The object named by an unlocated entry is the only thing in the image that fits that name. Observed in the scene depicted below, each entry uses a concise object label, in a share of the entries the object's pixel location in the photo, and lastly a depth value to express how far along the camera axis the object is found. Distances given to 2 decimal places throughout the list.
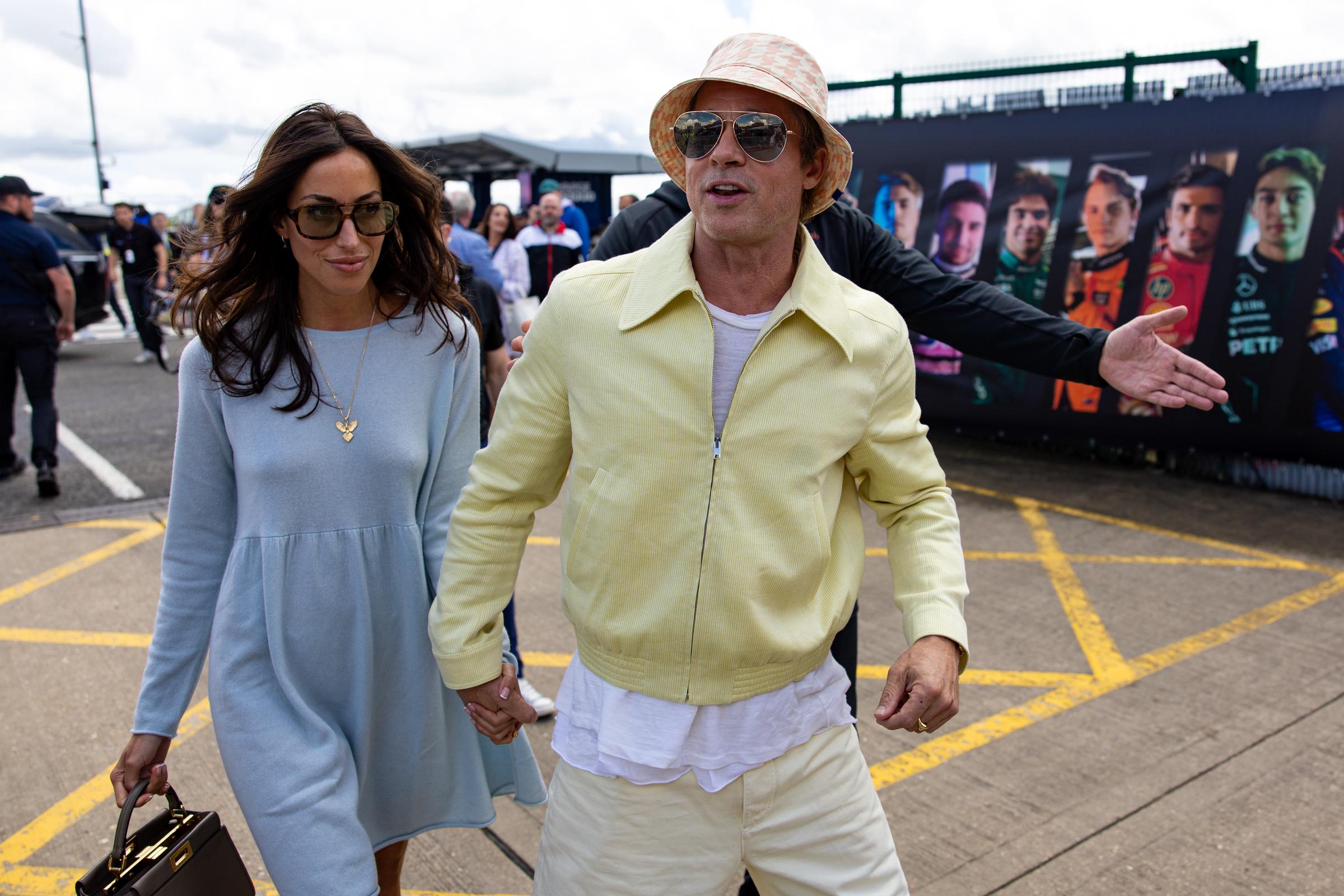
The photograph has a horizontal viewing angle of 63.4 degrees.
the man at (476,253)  5.91
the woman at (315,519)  1.97
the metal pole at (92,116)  27.14
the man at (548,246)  9.54
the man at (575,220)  11.09
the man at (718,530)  1.66
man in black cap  6.84
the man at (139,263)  11.71
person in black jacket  2.36
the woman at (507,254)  9.16
